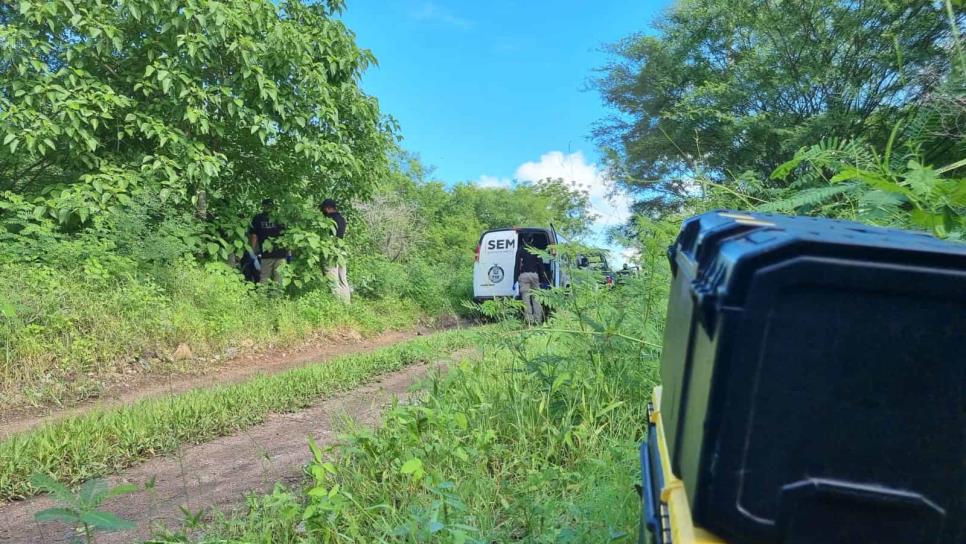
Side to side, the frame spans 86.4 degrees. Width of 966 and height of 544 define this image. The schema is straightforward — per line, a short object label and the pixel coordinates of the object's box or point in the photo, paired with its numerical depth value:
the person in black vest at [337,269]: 8.60
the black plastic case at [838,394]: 0.83
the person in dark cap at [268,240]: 8.25
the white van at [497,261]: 10.86
